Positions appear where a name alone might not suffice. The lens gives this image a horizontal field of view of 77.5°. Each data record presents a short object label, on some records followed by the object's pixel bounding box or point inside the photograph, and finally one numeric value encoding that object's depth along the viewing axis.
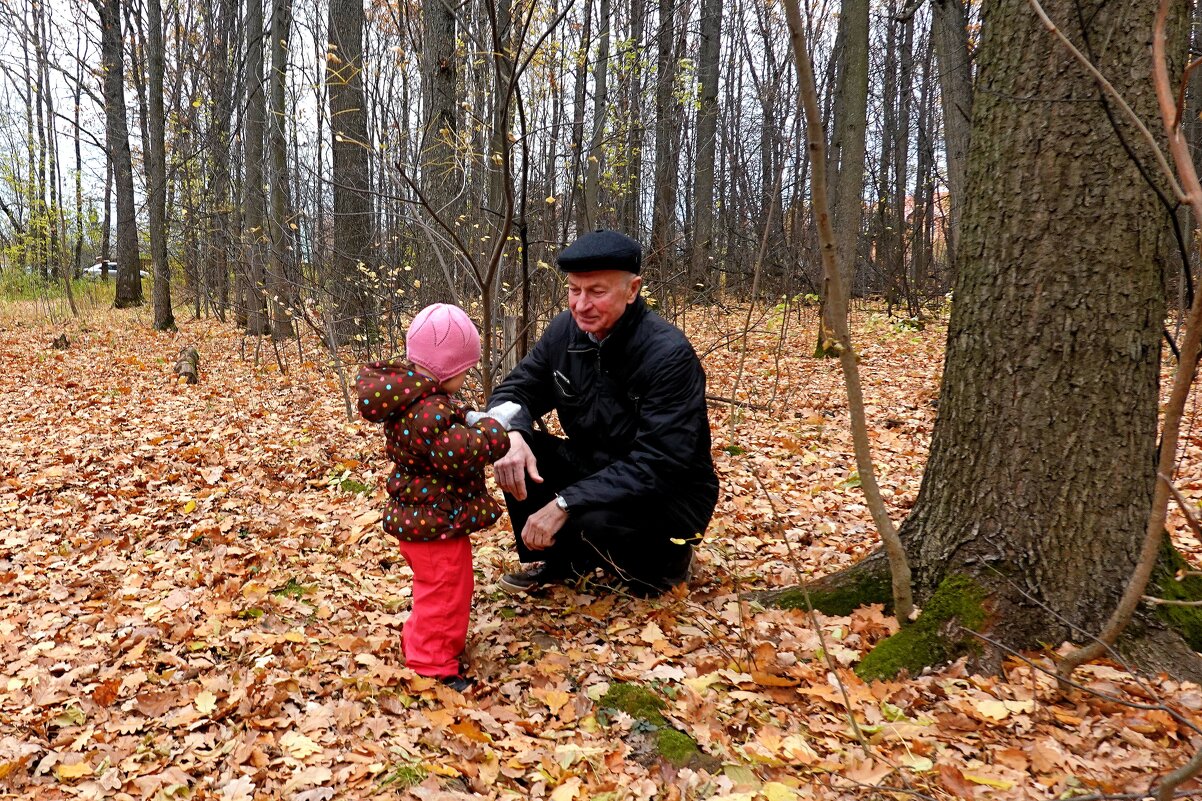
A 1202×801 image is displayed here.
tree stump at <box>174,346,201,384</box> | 8.78
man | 2.95
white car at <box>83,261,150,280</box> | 22.60
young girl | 2.57
